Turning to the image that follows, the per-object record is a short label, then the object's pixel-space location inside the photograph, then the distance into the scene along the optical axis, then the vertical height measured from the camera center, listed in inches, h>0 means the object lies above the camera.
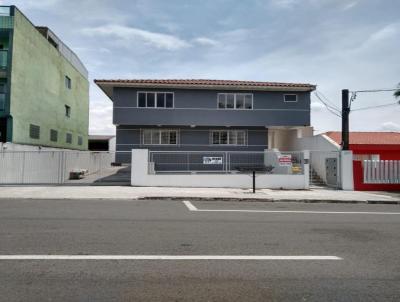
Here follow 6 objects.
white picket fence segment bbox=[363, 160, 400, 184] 812.6 -3.1
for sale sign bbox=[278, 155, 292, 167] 800.9 +18.4
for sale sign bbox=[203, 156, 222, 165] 821.2 +17.1
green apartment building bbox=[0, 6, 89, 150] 926.4 +223.0
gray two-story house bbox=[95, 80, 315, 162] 1035.3 +148.1
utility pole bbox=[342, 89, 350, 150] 816.9 +108.0
